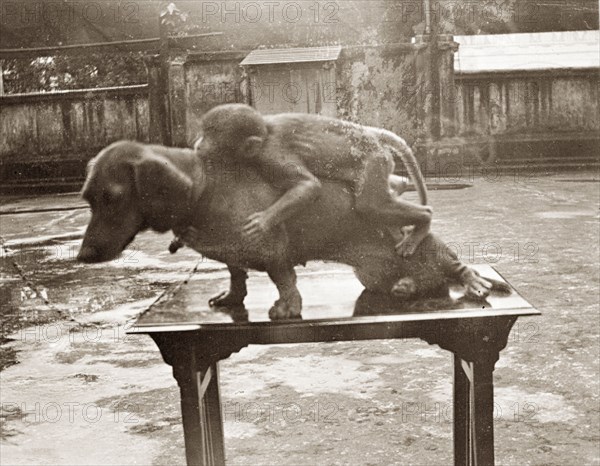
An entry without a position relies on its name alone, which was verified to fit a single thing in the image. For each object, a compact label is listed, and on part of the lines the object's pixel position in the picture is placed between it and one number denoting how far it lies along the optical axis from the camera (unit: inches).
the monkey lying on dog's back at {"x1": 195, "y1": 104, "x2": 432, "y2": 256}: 84.7
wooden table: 84.2
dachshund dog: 81.4
